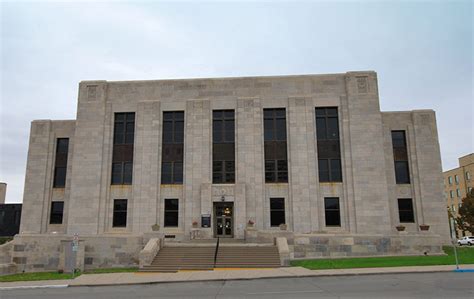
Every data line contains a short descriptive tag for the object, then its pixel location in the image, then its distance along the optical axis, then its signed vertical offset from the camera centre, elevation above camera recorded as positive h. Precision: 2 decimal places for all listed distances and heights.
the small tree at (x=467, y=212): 49.79 +1.17
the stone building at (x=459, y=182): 80.50 +8.62
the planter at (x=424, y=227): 31.06 -0.46
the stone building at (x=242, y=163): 34.09 +5.51
